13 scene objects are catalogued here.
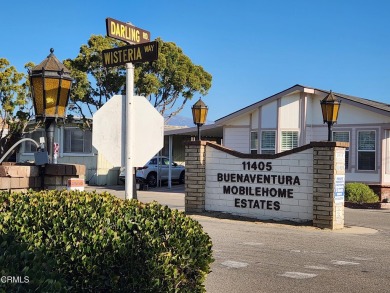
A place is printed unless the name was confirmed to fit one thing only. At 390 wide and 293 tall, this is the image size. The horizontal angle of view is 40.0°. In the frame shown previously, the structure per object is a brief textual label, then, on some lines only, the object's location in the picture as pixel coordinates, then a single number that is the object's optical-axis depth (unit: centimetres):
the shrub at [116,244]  386
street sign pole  560
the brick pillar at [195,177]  1445
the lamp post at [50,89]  705
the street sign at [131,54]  588
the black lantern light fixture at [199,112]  1828
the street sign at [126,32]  590
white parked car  3014
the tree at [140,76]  2989
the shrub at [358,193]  1994
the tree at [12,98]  3241
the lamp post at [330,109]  1670
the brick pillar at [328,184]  1227
